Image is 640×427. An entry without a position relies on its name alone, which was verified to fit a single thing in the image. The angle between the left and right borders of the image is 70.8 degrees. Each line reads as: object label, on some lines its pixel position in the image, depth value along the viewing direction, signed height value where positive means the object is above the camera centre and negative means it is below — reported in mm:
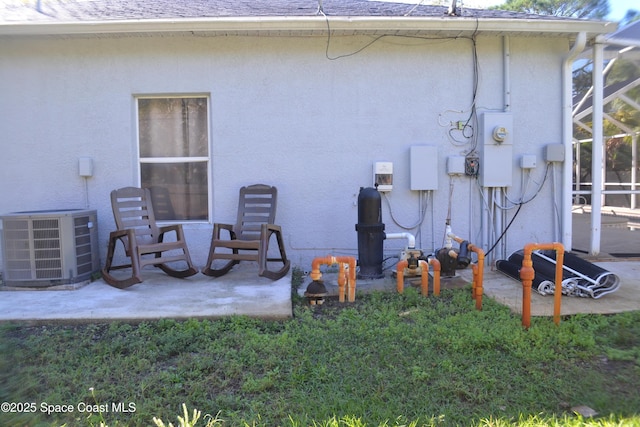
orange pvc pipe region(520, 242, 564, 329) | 3617 -799
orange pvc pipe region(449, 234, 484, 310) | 4094 -909
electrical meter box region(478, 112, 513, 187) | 5707 +372
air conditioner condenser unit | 4855 -697
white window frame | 5844 +326
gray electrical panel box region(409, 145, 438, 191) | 5715 +167
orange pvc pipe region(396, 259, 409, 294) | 4695 -996
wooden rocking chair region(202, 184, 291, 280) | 4965 -596
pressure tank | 4996 -584
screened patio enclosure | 5902 +1000
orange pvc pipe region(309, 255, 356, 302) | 4367 -907
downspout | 5848 +432
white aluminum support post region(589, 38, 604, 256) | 5828 +390
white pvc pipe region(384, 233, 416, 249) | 4935 -631
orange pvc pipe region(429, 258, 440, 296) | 4562 -1002
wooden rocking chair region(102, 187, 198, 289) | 4793 -604
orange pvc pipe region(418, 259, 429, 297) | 4562 -1003
